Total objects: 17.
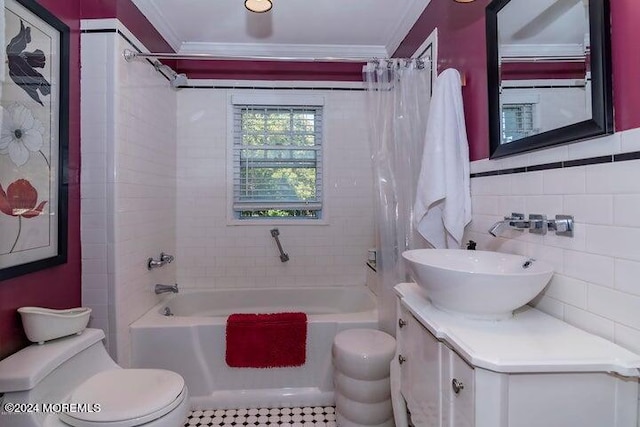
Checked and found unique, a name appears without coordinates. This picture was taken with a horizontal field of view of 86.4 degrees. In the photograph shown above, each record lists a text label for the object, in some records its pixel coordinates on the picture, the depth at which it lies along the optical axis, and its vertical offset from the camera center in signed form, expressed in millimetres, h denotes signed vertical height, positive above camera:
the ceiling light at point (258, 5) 1897 +1198
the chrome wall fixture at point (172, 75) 2488 +1107
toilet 1237 -713
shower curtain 2068 +341
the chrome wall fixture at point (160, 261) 2410 -317
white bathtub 2131 -923
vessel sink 953 -208
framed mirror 974 +491
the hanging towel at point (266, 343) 2148 -798
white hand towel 1638 +262
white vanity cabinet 792 -397
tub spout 2523 -530
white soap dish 1434 -456
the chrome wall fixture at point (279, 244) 2982 -237
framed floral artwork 1399 +351
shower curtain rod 2066 +1024
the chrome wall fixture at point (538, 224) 1094 -32
